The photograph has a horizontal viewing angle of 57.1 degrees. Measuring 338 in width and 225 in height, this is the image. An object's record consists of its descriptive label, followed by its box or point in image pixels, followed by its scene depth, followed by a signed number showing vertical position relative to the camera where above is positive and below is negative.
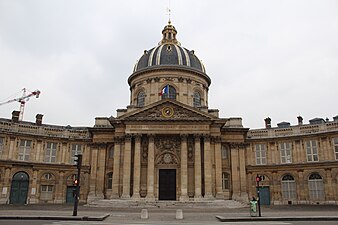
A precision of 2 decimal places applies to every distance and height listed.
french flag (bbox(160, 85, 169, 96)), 41.95 +12.84
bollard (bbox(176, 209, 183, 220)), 18.72 -1.57
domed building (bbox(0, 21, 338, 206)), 35.12 +3.44
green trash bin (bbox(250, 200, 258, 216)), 20.47 -1.15
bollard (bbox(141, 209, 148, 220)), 18.88 -1.56
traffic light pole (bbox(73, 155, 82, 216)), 19.63 +0.08
